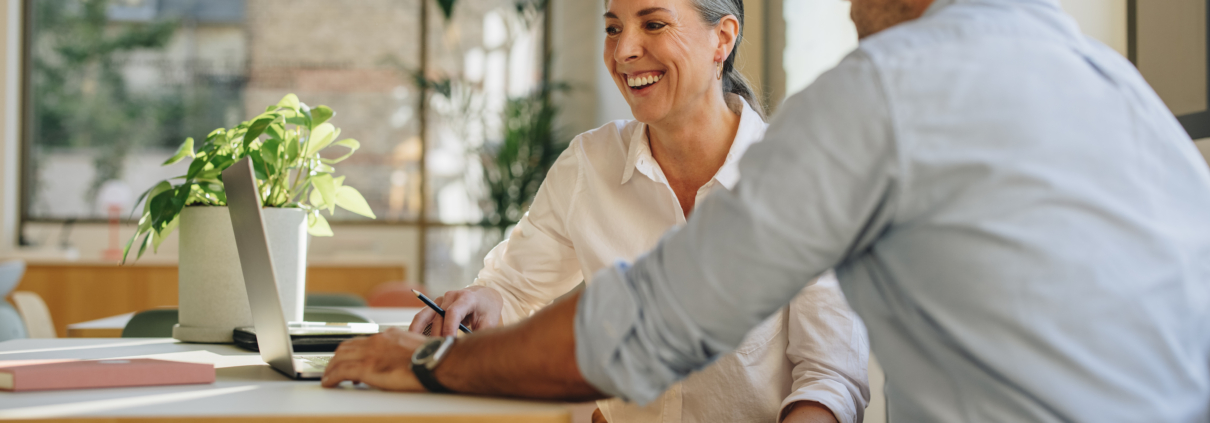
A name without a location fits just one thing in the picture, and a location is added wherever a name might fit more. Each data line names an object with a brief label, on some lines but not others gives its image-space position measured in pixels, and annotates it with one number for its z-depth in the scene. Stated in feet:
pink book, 2.77
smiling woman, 4.88
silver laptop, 3.15
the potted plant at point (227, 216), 4.61
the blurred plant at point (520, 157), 17.62
